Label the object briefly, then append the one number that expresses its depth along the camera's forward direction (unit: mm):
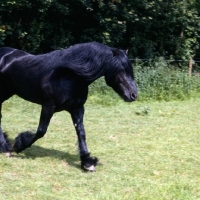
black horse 4742
